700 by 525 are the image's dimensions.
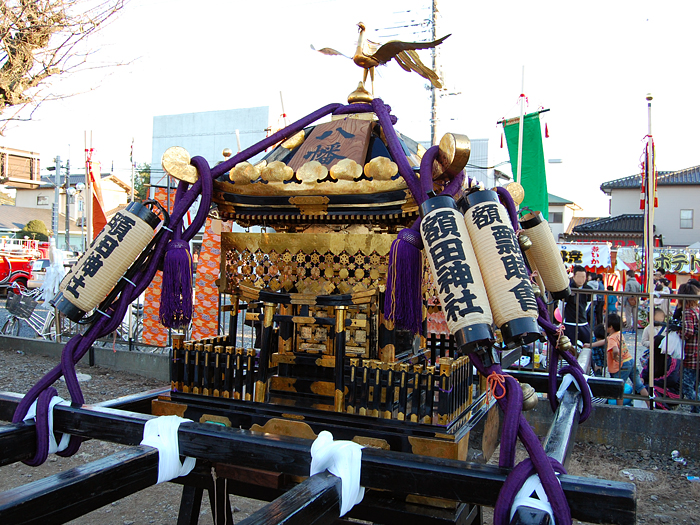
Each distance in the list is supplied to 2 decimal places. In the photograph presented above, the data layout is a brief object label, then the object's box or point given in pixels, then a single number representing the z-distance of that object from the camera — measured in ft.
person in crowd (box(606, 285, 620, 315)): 32.62
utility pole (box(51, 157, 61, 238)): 77.51
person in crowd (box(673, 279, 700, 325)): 20.11
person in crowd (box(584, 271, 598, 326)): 20.32
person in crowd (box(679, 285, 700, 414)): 19.43
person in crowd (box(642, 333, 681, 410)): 19.90
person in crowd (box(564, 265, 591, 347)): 24.03
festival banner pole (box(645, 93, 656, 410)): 20.65
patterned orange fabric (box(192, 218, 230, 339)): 25.63
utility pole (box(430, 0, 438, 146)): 58.34
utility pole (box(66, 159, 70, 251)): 69.26
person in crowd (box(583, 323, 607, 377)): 22.25
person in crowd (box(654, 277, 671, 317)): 35.10
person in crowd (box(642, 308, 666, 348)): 20.56
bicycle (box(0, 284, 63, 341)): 33.47
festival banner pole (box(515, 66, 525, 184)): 25.67
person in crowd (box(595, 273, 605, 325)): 29.40
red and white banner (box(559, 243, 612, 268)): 51.60
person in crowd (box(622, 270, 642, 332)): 40.04
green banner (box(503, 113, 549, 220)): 28.07
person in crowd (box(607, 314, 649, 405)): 21.10
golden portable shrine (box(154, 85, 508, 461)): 8.17
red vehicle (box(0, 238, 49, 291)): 63.57
